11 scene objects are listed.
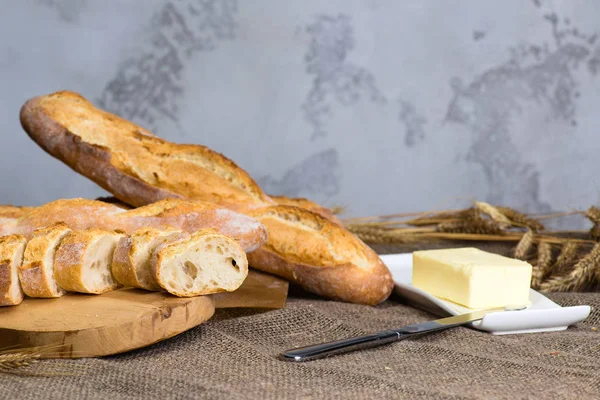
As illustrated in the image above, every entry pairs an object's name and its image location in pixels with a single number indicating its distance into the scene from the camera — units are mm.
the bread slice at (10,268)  1787
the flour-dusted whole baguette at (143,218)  2250
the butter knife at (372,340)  1722
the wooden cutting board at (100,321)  1646
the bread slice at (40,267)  1835
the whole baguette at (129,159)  2646
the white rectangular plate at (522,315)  1998
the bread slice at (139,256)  1863
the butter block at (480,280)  2184
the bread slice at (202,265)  1828
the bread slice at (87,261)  1834
